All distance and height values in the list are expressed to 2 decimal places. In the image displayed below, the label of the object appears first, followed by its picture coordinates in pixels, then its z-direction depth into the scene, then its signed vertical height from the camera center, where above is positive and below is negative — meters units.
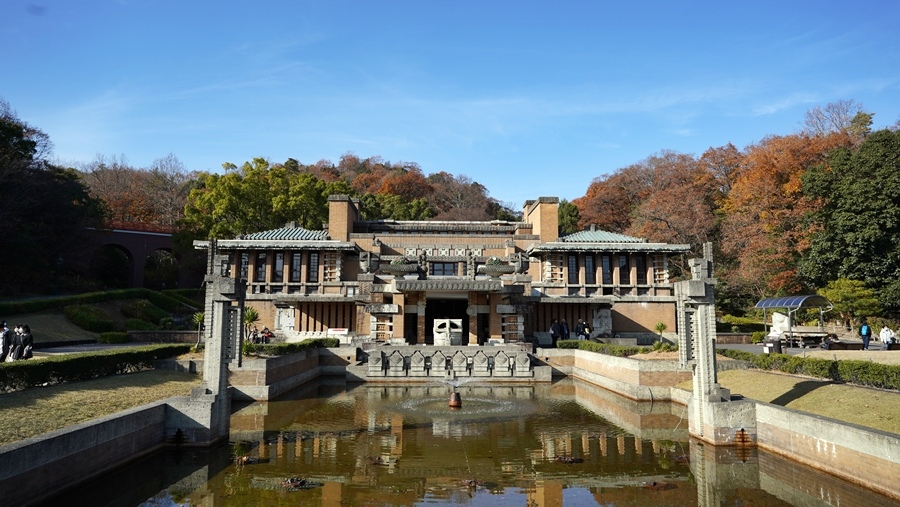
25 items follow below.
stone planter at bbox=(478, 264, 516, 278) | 30.00 +1.77
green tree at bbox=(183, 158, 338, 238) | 44.41 +7.88
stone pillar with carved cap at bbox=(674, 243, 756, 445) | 13.33 -1.81
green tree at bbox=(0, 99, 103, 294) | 36.06 +6.10
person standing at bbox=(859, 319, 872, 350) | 23.36 -1.18
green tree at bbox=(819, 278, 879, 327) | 28.89 +0.35
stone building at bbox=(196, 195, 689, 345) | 32.81 +1.65
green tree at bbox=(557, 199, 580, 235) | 59.59 +9.03
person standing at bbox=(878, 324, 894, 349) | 23.52 -1.28
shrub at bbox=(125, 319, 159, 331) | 33.66 -1.42
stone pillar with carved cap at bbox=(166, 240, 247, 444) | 13.17 -2.11
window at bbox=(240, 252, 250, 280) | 34.34 +2.24
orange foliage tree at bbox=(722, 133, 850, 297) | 37.89 +6.29
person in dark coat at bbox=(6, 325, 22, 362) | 17.70 -1.43
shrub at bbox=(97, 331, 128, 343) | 28.75 -1.82
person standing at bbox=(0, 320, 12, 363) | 17.53 -1.29
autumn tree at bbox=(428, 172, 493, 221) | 66.38 +13.10
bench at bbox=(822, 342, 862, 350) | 24.16 -1.77
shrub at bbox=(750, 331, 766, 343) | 30.75 -1.72
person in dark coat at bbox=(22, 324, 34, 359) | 17.83 -1.35
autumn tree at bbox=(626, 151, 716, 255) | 44.38 +7.09
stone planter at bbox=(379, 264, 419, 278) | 29.44 +1.71
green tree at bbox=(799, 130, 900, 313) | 32.00 +4.95
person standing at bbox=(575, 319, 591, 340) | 32.44 -1.57
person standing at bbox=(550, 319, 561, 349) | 32.44 -1.63
